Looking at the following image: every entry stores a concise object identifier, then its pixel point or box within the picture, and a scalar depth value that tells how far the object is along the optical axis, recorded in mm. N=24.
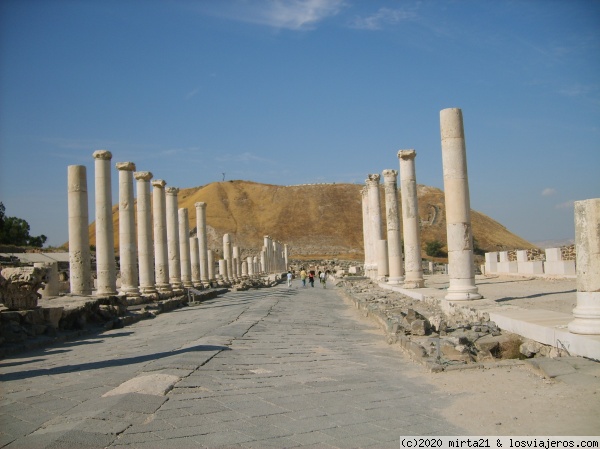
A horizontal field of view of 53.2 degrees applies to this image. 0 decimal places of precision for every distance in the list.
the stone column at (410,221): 22781
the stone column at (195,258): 34450
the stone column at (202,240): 35469
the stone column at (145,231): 23344
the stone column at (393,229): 26062
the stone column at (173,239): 27219
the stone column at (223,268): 44719
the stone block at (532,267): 27406
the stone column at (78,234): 18234
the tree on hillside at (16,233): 66075
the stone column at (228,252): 46847
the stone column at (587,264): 7671
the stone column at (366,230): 38344
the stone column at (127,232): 20984
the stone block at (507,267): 31072
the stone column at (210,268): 37731
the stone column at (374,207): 32906
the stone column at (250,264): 58538
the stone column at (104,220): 19062
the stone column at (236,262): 52469
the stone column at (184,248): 30266
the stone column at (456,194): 14695
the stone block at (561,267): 24583
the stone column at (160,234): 25141
